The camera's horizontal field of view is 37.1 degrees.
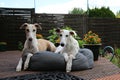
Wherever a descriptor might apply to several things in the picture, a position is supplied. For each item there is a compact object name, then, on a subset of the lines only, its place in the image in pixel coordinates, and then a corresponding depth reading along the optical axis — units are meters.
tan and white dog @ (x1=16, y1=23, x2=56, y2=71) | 3.03
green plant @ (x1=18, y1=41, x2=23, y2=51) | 6.00
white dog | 3.03
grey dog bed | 2.95
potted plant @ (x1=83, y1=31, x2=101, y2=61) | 3.94
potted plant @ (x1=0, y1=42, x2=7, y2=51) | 5.90
